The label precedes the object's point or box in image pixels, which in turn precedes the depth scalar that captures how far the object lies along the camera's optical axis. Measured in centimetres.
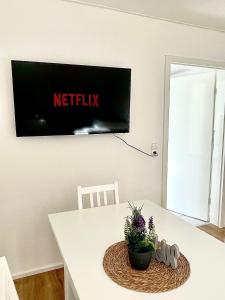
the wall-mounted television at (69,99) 204
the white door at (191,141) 328
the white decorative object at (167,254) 118
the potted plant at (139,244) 115
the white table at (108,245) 103
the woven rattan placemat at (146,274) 107
